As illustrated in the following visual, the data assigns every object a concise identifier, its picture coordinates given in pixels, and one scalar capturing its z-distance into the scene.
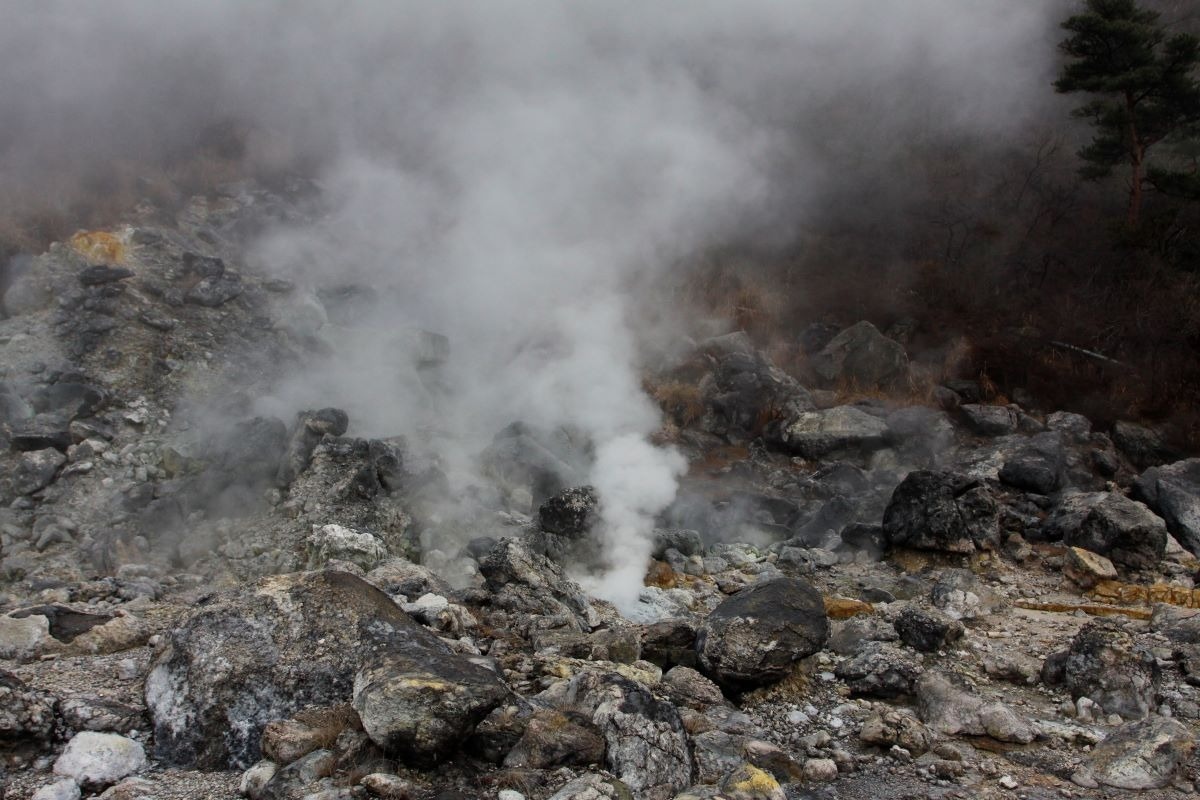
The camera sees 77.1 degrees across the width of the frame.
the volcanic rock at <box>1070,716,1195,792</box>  3.28
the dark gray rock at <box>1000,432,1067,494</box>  9.73
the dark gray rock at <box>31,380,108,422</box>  8.62
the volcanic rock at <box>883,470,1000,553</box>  7.58
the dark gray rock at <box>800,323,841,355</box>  14.99
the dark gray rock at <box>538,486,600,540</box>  7.51
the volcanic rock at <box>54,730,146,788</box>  2.97
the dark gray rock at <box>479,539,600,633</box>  5.51
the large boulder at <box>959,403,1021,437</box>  11.84
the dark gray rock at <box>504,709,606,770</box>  3.12
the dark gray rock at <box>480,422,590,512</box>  8.75
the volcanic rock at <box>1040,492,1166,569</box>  7.26
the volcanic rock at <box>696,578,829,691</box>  4.31
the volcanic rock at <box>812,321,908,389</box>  13.84
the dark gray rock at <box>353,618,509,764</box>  2.96
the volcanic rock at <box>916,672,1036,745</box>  3.76
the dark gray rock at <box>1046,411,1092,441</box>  11.62
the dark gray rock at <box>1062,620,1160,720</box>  4.10
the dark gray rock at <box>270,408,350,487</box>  7.88
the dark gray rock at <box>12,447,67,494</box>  7.55
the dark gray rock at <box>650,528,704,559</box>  7.85
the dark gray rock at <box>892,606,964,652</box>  4.99
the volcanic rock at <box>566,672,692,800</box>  3.15
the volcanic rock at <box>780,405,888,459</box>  11.57
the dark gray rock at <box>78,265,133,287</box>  10.39
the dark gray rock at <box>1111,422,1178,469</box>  11.10
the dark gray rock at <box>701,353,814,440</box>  12.45
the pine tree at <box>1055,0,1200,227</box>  12.90
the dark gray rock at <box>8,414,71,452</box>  7.98
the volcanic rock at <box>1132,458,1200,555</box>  8.16
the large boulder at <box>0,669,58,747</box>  3.01
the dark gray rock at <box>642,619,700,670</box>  4.70
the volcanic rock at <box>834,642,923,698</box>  4.32
